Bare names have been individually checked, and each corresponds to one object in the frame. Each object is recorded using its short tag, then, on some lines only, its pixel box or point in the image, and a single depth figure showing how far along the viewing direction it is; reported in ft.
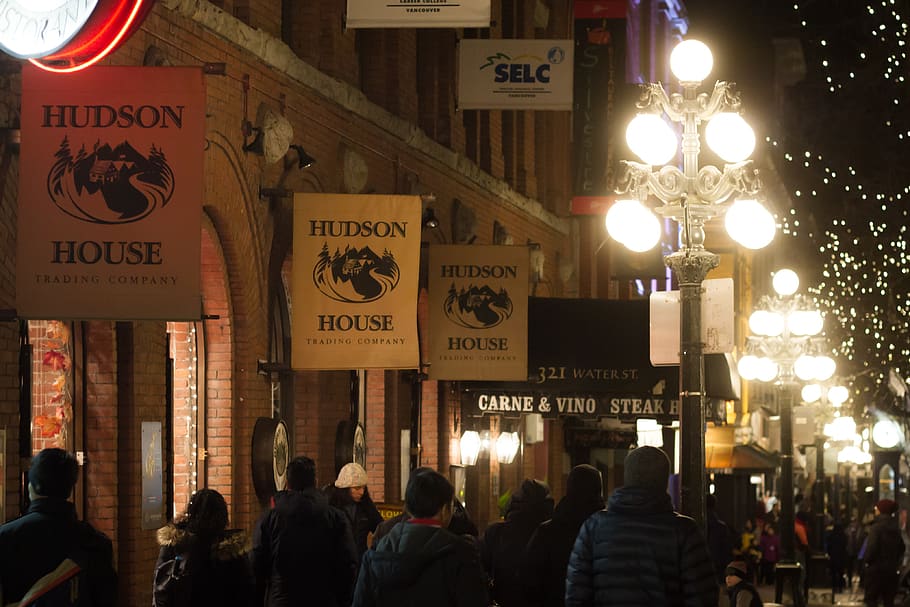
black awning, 78.33
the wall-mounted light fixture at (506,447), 91.40
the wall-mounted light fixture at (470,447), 82.99
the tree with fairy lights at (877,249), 122.93
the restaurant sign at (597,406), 77.97
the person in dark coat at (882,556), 82.38
